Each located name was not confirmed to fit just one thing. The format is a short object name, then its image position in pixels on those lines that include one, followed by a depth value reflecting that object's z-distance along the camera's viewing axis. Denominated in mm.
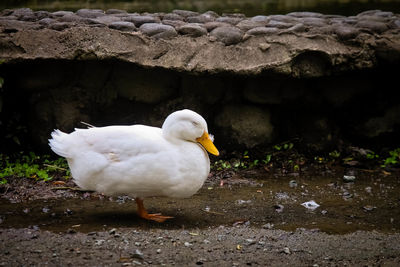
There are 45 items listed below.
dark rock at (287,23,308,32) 11375
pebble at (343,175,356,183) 10828
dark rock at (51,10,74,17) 12164
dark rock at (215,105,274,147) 11773
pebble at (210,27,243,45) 11227
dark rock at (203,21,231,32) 11664
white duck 7961
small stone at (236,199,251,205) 9586
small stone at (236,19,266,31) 11833
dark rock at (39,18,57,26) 11484
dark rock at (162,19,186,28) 11771
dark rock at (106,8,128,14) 12935
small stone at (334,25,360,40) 11297
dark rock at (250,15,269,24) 12286
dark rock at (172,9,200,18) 12836
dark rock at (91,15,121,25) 11500
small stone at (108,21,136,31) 11320
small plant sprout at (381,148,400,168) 11609
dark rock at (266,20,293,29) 11692
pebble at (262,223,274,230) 8411
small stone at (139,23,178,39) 11281
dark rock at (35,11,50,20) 12102
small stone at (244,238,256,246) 7590
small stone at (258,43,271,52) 10977
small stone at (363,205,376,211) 9273
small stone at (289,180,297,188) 10562
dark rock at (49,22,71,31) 11203
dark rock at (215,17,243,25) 12205
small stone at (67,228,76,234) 7789
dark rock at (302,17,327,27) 11773
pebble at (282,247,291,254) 7331
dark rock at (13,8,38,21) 11984
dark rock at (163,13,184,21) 12445
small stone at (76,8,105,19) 12250
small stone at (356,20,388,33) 11532
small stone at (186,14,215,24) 12359
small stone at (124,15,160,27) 11781
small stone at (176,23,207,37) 11394
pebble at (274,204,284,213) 9250
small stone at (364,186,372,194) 10266
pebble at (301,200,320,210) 9422
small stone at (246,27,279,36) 11357
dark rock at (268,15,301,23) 12186
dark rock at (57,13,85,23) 11623
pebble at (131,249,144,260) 6852
